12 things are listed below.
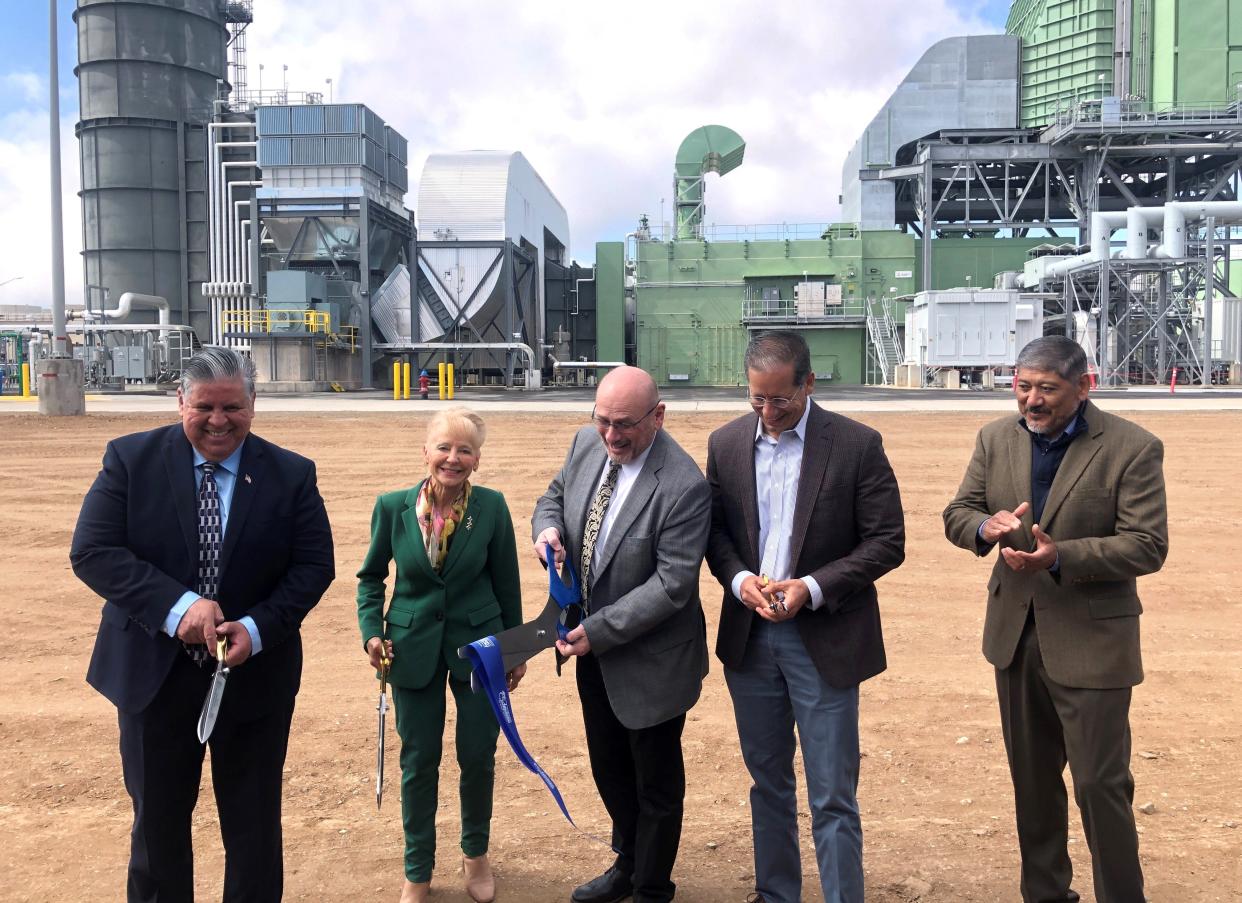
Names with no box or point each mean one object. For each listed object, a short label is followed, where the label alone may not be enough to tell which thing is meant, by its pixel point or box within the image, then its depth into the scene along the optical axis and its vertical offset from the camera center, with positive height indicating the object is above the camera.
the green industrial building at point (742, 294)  49.12 +4.68
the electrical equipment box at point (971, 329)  39.34 +2.38
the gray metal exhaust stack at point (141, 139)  48.03 +12.04
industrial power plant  40.44 +7.10
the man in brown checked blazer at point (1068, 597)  3.11 -0.66
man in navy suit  2.87 -0.60
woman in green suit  3.45 -0.77
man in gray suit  3.29 -0.71
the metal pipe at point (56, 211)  23.09 +4.18
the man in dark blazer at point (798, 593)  3.22 -0.64
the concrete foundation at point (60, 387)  22.70 +0.13
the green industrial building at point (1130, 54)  45.91 +15.69
